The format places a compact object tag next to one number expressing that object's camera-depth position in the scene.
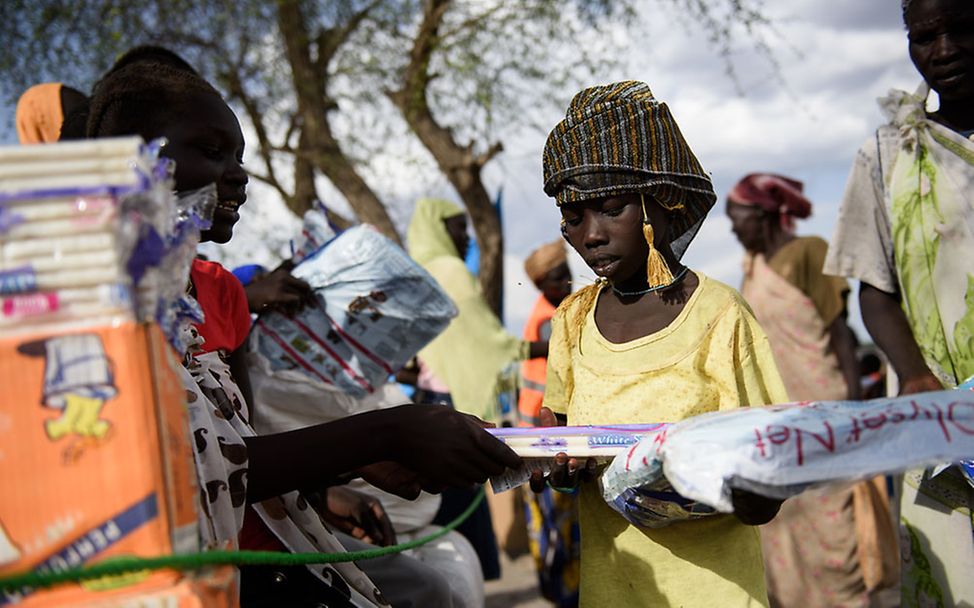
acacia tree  7.36
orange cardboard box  1.01
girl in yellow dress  2.09
